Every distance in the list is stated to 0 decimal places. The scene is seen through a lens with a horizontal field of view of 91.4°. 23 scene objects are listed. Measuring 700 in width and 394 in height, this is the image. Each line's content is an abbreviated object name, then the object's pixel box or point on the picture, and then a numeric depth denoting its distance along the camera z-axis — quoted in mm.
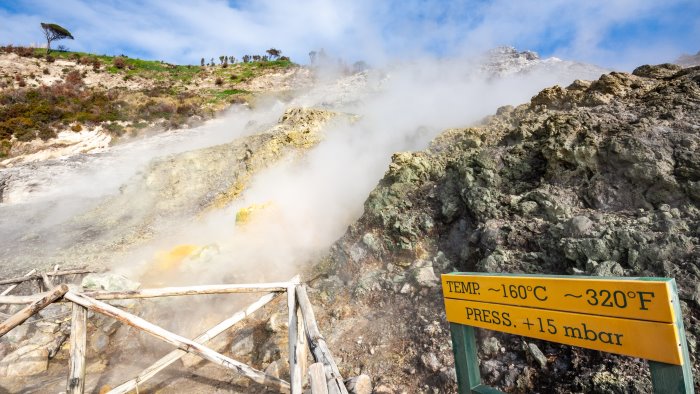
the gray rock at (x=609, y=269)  3546
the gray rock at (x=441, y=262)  5395
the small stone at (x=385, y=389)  3686
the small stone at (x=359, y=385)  3674
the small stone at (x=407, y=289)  5202
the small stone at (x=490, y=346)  3669
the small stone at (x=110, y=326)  6496
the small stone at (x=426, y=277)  5101
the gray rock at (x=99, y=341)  6219
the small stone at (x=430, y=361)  3789
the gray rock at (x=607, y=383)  2736
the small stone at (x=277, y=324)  5492
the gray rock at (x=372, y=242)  6461
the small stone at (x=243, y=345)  5359
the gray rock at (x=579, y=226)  4129
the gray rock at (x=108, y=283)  7574
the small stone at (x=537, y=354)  3277
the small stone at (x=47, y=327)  6641
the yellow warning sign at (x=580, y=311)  1504
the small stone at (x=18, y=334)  6648
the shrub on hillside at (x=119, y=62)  35406
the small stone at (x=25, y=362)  5699
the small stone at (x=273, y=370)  4480
